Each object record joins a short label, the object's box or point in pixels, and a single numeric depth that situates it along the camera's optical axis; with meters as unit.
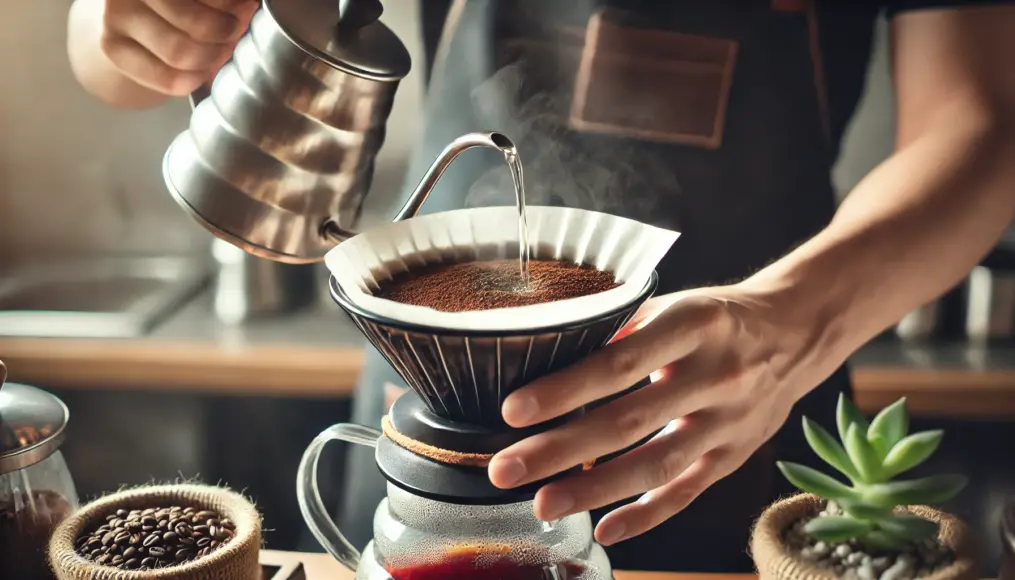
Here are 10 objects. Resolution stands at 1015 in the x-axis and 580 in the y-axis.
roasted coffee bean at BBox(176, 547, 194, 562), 0.85
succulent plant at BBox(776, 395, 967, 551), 0.77
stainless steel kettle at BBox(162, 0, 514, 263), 0.87
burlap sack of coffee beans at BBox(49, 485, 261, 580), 0.82
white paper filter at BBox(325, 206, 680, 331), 0.68
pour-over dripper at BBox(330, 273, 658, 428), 0.67
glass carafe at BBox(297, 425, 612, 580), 0.83
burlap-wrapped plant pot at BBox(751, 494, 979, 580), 0.75
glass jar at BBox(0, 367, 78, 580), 0.91
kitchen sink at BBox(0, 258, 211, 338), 2.25
